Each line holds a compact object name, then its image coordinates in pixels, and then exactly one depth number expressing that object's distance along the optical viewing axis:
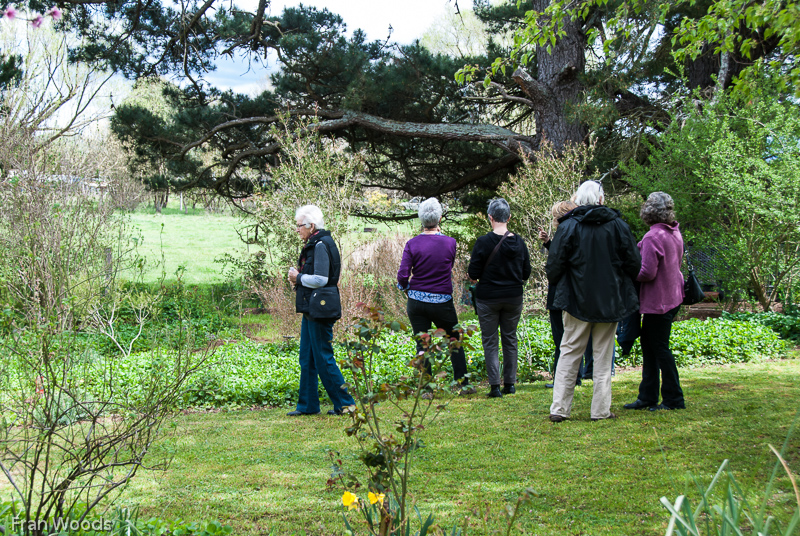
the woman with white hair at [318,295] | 5.21
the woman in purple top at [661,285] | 4.89
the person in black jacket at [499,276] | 5.64
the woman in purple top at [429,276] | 5.75
